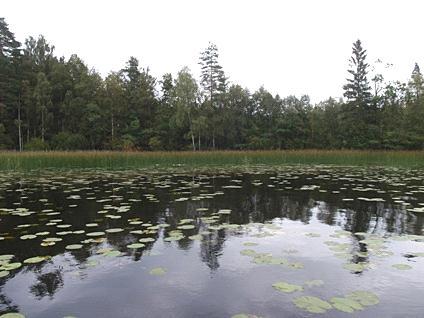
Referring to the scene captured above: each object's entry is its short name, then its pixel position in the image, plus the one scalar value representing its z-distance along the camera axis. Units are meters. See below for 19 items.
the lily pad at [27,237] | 4.60
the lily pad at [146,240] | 4.51
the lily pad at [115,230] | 4.96
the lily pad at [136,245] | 4.26
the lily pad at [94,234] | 4.83
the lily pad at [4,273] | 3.38
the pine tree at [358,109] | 39.53
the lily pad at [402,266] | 3.49
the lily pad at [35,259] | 3.76
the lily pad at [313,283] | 3.11
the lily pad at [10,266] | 3.54
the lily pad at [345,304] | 2.63
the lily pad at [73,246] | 4.22
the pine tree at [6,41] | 39.50
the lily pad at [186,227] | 5.24
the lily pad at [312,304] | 2.62
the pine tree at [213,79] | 43.25
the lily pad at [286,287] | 2.99
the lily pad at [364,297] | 2.76
